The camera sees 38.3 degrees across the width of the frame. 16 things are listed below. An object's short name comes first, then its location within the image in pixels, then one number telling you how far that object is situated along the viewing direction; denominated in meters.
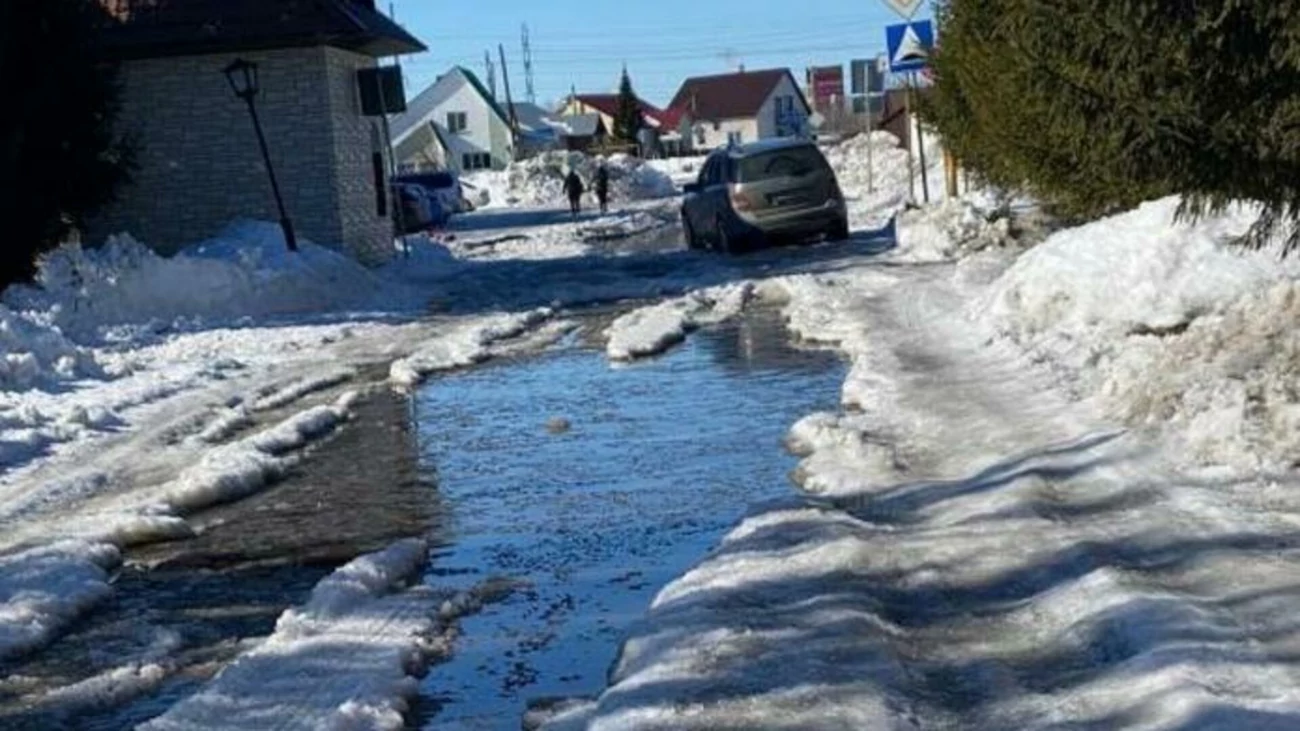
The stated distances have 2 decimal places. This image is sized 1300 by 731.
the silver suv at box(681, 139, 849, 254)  29.72
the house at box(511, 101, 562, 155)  123.00
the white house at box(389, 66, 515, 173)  117.38
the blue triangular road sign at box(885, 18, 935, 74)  23.70
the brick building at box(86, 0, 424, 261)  30.14
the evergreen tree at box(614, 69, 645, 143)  120.88
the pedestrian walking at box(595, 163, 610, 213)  61.16
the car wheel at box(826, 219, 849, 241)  30.84
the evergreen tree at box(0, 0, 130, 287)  20.16
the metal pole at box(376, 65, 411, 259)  32.28
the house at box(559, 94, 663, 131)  146.38
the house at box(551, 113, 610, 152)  126.38
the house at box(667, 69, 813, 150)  141.00
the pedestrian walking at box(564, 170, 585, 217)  55.97
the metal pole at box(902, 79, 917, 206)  34.54
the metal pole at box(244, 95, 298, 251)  27.88
